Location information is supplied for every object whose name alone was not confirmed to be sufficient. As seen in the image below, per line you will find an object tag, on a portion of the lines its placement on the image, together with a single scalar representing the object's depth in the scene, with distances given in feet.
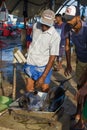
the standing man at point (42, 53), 13.07
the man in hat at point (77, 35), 12.95
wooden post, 14.79
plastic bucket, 12.58
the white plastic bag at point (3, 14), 29.57
